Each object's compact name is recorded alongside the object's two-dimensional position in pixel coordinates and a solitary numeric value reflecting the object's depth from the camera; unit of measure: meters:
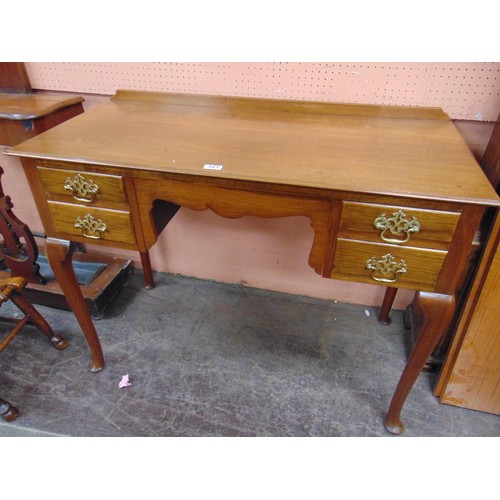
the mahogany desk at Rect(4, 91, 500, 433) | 1.07
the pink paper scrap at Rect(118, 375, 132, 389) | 1.72
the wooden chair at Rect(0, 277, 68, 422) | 1.55
